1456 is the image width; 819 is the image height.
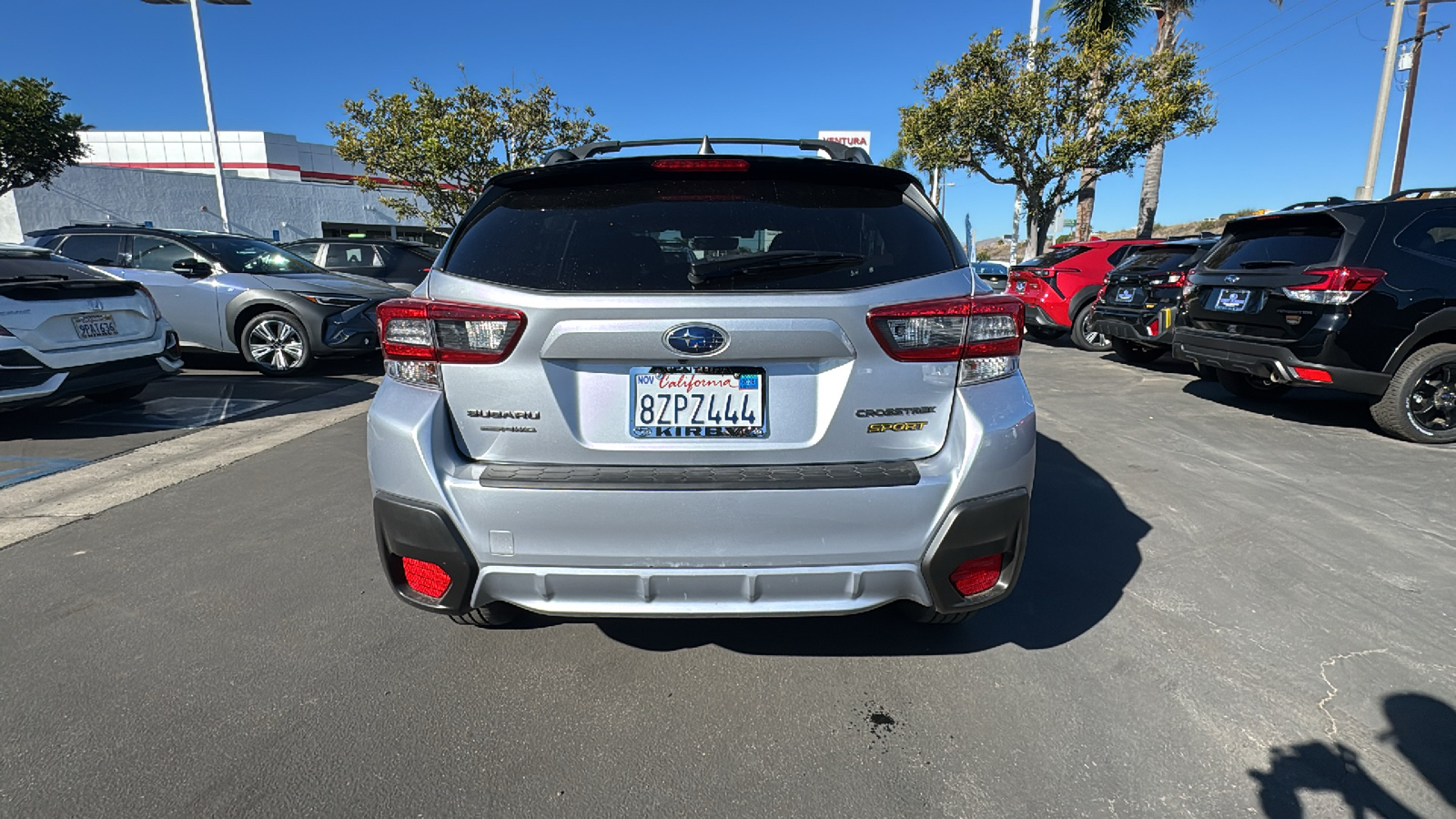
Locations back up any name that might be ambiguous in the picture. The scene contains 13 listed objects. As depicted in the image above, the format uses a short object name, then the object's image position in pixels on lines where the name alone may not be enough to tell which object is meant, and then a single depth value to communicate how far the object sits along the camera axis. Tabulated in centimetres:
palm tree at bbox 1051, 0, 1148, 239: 2011
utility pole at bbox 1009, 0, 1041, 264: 1737
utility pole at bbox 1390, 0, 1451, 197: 2012
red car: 1091
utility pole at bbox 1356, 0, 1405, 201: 1544
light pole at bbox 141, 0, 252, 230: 1856
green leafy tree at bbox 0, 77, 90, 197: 1867
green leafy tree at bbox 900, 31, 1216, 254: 1642
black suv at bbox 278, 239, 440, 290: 1074
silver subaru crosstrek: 190
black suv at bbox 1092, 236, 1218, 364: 795
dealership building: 2341
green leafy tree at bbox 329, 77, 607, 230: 1847
